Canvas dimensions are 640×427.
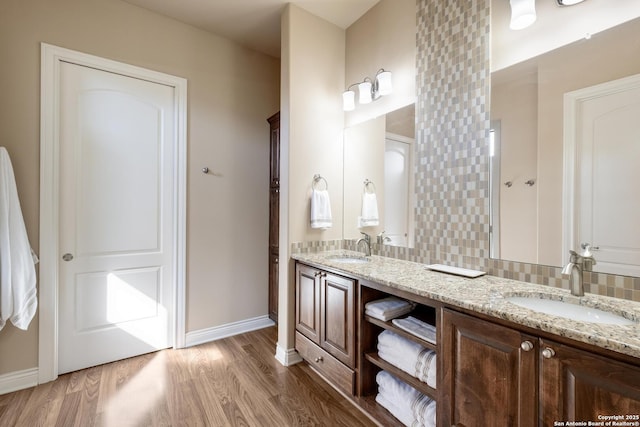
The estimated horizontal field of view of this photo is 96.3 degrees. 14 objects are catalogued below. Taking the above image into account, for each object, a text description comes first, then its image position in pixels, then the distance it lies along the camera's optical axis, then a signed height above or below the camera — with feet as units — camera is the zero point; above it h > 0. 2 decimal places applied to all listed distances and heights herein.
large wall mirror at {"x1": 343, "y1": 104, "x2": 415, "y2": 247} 6.81 +0.93
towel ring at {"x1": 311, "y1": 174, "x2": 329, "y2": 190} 8.00 +0.94
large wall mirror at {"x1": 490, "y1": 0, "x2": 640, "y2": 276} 3.86 +0.94
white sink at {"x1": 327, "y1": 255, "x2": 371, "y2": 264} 6.98 -1.17
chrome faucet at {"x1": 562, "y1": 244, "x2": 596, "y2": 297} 3.88 -0.74
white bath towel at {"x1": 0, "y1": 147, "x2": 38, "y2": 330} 5.81 -1.00
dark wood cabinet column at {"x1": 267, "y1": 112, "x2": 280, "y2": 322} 9.52 +0.06
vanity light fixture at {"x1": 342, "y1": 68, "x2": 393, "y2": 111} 7.13 +3.28
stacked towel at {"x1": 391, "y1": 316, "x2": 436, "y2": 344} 4.54 -1.93
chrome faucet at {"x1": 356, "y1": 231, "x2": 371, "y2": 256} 7.41 -0.75
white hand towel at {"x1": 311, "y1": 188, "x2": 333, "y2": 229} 7.77 +0.08
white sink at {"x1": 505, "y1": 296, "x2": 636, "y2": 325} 3.46 -1.27
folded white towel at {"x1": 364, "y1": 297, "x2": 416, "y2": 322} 5.26 -1.79
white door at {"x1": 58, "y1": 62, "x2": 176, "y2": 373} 7.00 -0.10
